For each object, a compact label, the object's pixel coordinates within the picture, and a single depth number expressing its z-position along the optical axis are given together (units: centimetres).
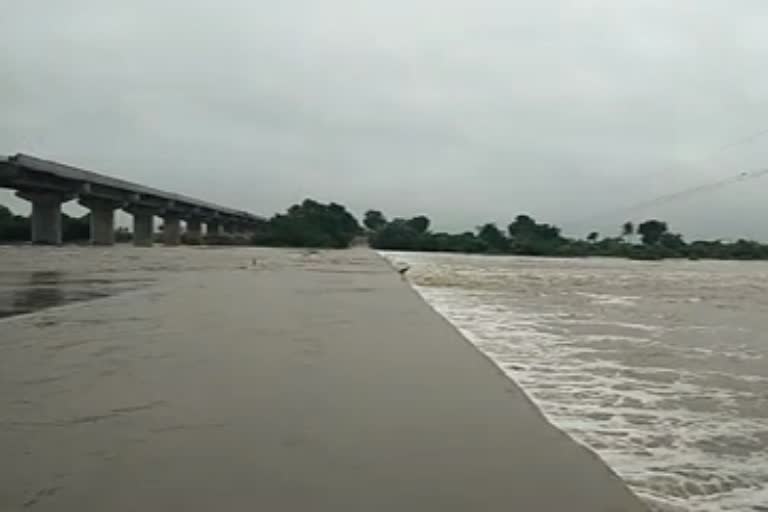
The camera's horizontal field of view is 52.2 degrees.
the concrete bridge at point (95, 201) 5672
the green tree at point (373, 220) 16775
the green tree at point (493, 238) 12069
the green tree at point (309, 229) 10706
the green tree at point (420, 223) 15158
